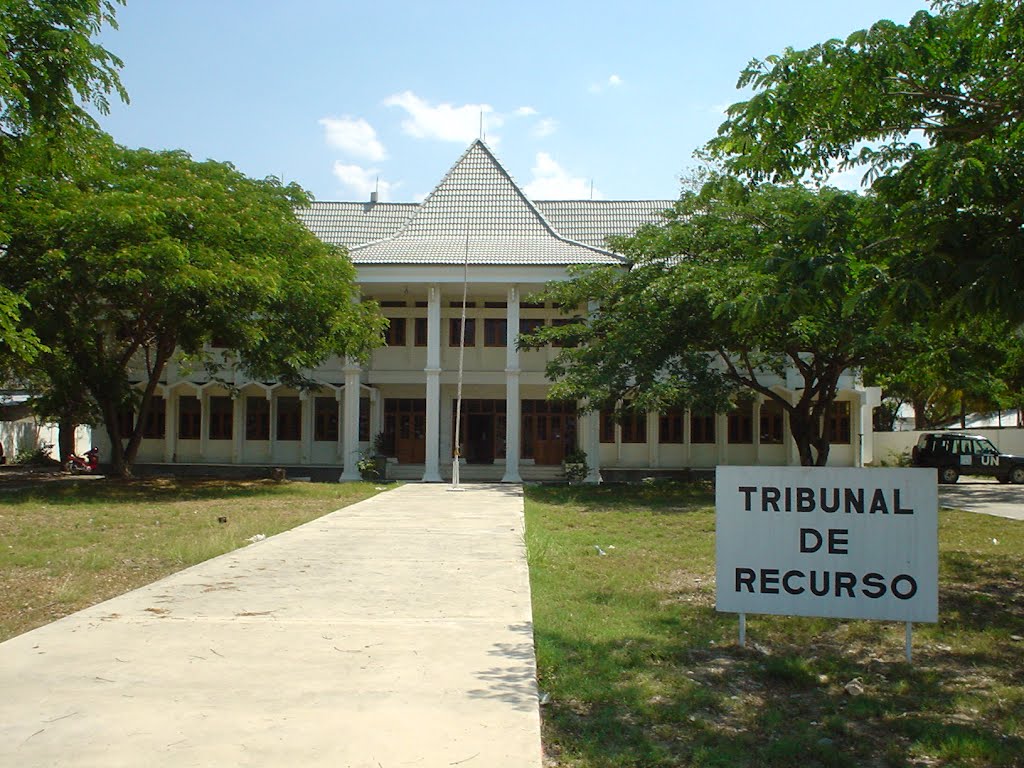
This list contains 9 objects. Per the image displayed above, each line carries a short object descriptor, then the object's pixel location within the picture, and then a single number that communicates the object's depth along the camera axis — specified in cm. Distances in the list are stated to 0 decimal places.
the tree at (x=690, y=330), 1923
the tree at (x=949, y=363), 2064
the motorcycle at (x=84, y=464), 3159
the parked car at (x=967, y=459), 3030
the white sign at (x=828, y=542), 635
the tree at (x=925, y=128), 607
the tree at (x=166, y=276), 1783
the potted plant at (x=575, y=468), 2788
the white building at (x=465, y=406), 3117
